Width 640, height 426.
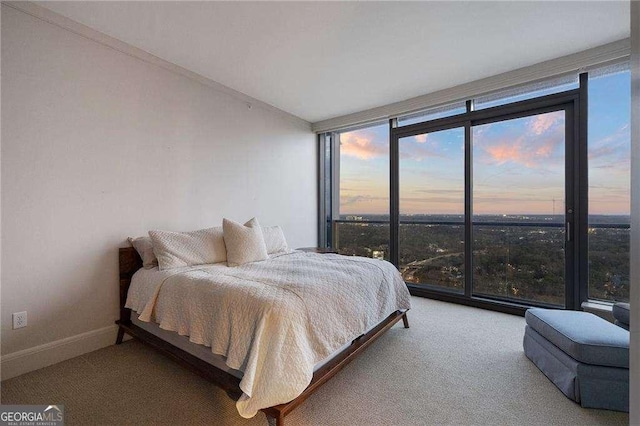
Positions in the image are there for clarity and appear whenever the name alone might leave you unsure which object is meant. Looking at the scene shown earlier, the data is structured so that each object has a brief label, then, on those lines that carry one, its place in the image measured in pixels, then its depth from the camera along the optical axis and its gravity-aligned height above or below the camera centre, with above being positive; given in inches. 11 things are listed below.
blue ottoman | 64.0 -35.5
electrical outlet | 78.2 -30.0
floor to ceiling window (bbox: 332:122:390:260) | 167.9 +13.2
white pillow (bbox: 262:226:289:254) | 126.3 -12.5
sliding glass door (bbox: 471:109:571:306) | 117.1 +1.9
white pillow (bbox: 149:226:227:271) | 92.1 -12.1
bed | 56.7 -26.4
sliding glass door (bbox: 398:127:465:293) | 141.9 +2.1
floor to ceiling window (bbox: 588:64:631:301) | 103.3 +11.2
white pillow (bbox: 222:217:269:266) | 103.4 -11.7
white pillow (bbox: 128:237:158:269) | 96.0 -13.4
